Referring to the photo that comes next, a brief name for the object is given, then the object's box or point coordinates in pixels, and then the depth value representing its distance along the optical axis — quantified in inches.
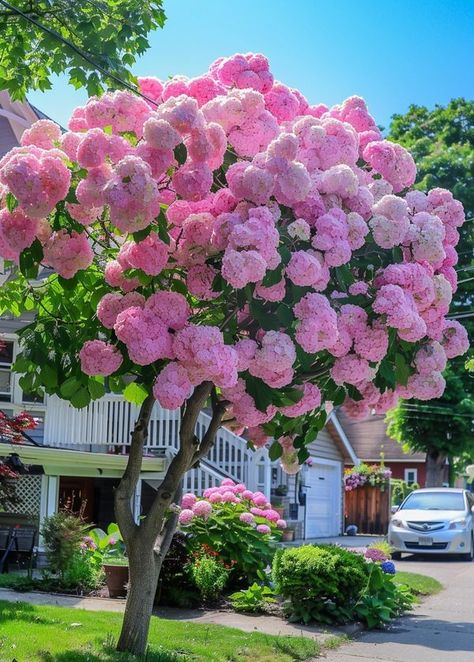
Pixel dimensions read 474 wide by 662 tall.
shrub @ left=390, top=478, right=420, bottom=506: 1408.7
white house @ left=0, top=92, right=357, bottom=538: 674.2
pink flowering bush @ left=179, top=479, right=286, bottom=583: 447.8
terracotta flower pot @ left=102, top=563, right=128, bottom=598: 439.2
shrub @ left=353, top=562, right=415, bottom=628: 394.9
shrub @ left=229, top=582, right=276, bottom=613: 413.7
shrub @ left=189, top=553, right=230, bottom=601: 425.1
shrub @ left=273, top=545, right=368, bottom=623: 387.5
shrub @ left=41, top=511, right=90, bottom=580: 477.4
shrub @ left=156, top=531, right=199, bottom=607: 427.2
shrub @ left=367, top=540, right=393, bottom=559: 458.3
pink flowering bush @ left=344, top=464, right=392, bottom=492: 1168.2
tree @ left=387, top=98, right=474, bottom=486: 1140.5
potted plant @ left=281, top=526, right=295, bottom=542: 812.6
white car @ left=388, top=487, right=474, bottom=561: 756.0
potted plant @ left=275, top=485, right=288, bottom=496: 845.8
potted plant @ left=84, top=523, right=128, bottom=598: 440.8
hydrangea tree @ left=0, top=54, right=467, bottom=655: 209.0
